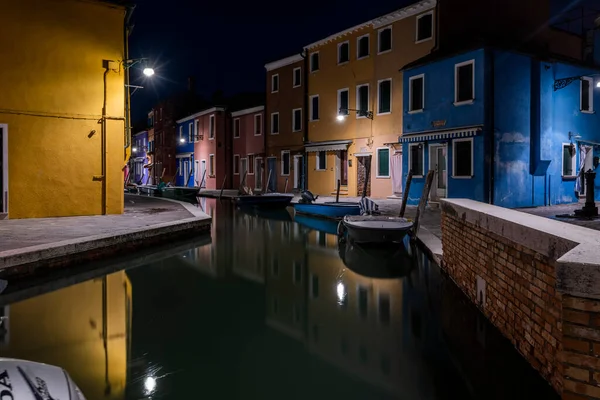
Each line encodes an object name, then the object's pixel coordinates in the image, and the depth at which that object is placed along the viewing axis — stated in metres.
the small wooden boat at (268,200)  22.52
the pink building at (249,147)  32.06
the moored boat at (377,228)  10.44
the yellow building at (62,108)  12.56
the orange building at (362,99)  21.05
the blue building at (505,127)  16.14
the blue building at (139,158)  55.00
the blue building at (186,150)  40.56
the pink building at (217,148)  35.69
